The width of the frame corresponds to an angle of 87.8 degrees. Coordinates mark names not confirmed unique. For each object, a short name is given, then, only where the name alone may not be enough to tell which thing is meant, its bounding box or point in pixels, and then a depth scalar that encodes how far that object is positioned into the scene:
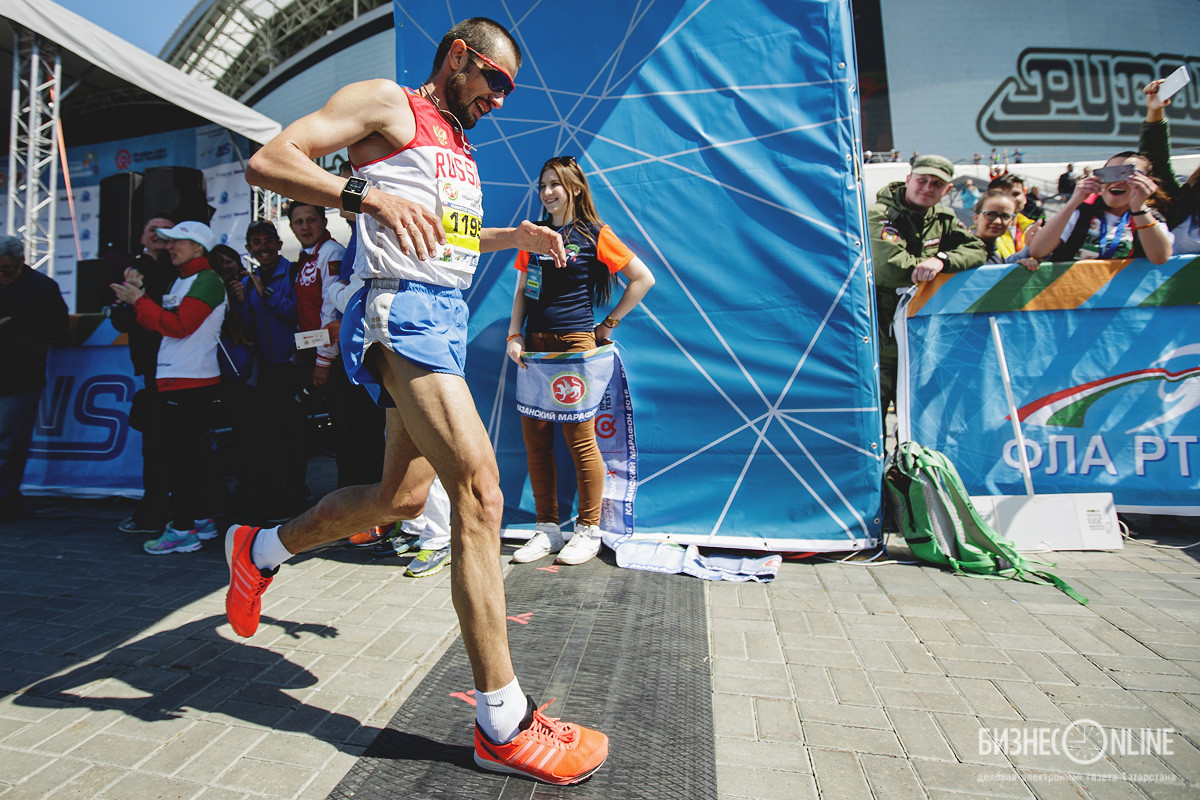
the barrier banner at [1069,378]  3.78
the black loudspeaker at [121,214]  9.55
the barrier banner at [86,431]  5.12
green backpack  3.31
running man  1.72
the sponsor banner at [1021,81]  24.98
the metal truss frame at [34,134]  8.29
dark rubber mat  1.73
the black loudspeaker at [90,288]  9.89
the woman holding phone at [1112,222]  3.67
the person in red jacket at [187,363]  3.77
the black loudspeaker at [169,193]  8.64
